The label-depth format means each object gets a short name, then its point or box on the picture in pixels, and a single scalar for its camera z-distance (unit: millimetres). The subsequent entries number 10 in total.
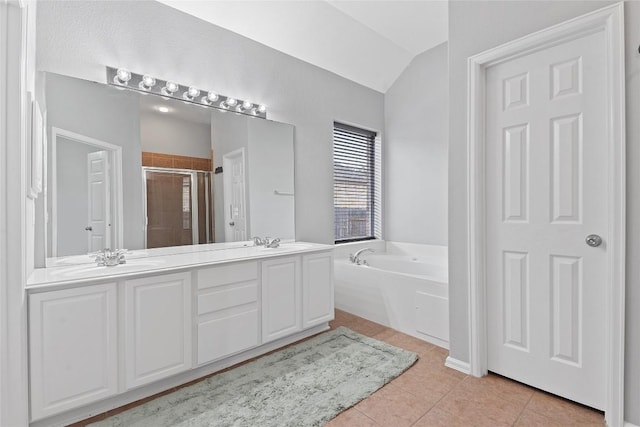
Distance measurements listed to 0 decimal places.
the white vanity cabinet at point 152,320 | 1493
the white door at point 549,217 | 1610
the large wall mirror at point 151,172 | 1937
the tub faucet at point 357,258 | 3476
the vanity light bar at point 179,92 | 2143
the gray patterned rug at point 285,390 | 1617
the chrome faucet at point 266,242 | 2779
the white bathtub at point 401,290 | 2477
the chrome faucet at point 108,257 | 1915
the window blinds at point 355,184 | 3732
